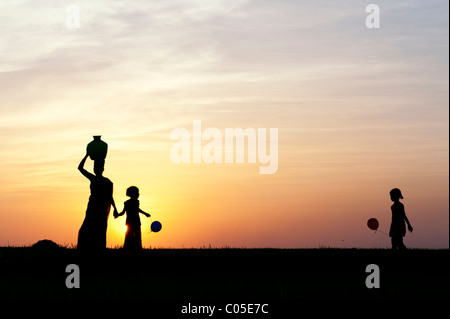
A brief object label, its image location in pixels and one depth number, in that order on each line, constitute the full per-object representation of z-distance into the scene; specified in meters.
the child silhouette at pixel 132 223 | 20.34
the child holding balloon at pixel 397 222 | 21.83
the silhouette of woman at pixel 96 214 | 16.03
